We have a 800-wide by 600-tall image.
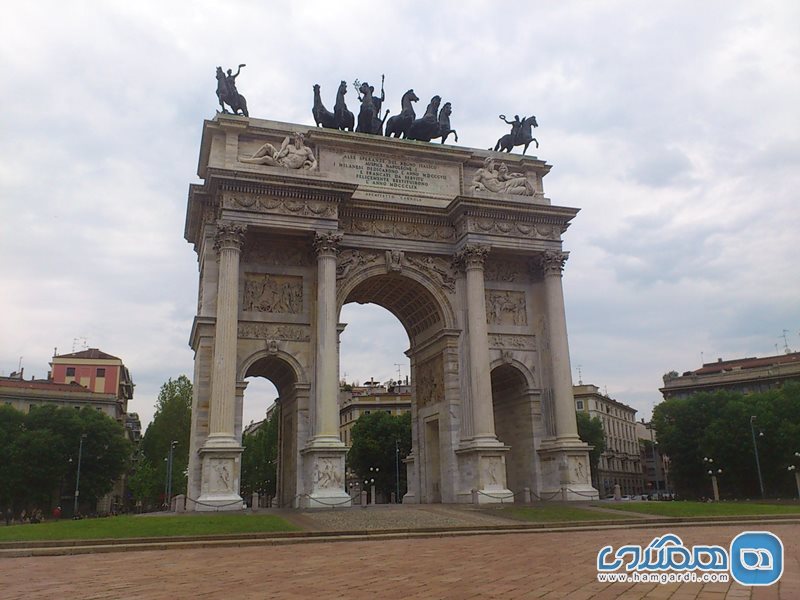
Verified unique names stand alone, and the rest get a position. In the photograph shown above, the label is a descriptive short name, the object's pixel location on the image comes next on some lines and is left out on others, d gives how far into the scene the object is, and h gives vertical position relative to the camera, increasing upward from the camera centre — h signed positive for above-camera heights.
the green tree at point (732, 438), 59.50 +3.64
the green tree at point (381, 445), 71.00 +4.46
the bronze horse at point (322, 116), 34.94 +17.76
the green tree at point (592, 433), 78.88 +5.61
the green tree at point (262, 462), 80.25 +3.59
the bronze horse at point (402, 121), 35.97 +17.92
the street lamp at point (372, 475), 72.23 +1.62
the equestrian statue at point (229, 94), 33.34 +18.10
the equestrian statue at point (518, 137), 37.50 +17.73
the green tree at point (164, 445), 63.94 +4.64
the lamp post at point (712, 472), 58.66 +0.86
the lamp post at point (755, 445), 56.14 +2.80
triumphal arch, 29.69 +8.81
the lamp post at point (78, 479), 58.92 +1.69
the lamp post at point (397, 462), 69.86 +2.75
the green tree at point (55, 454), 58.38 +3.82
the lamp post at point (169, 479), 57.33 +1.36
